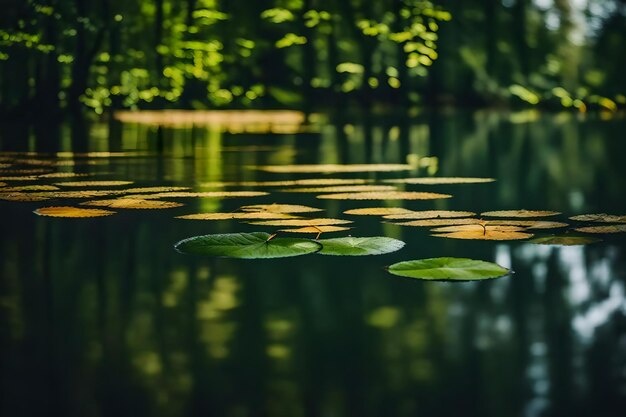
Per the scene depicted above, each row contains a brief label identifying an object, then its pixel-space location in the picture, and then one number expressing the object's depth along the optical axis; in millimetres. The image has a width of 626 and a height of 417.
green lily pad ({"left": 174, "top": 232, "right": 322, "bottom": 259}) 4905
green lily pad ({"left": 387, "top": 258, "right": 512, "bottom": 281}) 4334
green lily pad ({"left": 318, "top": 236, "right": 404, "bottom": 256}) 4969
